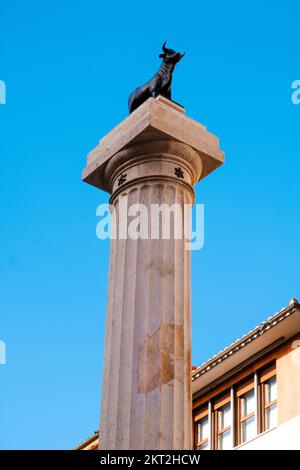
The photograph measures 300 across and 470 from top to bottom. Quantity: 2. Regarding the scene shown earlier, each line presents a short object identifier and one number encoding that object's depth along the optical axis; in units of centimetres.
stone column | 1253
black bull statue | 1556
